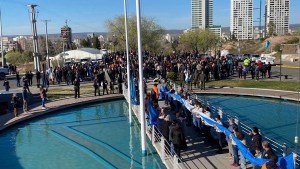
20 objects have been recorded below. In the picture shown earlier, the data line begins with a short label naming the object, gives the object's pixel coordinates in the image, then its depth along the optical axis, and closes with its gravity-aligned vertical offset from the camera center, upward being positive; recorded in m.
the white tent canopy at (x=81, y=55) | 68.75 +1.70
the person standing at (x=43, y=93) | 23.62 -2.10
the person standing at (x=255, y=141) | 10.95 -2.68
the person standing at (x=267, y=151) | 9.61 -2.65
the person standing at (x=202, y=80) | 28.61 -1.67
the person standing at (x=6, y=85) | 28.50 -1.81
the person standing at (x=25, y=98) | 23.02 -2.36
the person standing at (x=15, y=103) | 21.84 -2.54
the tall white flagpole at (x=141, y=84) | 12.55 -0.90
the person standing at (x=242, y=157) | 11.03 -3.23
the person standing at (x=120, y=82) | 28.57 -1.75
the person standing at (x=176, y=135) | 12.18 -2.71
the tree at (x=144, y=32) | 75.70 +7.01
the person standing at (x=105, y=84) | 28.61 -1.91
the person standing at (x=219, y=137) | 13.06 -3.01
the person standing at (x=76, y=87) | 26.50 -1.95
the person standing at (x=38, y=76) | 32.97 -1.22
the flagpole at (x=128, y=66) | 16.87 -0.22
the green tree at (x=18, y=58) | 103.81 +1.89
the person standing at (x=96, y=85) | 27.39 -1.92
